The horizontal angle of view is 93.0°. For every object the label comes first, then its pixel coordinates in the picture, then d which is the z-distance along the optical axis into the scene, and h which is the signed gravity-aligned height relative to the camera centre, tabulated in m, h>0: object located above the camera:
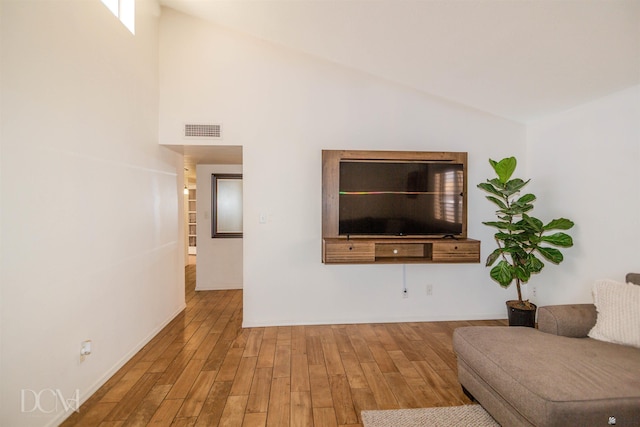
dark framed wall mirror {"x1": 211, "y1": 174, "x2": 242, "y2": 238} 4.96 +0.00
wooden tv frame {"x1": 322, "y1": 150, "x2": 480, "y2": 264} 3.06 -0.34
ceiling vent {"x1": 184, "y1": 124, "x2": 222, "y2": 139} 3.27 +0.82
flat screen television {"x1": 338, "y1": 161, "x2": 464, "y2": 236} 3.22 +0.11
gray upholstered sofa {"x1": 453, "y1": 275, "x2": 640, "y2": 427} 1.38 -0.85
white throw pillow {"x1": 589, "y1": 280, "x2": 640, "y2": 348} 1.90 -0.68
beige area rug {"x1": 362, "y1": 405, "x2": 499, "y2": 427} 1.83 -1.30
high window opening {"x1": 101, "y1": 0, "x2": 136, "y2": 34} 2.70 +1.74
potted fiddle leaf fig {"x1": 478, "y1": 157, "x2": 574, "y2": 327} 2.83 -0.32
